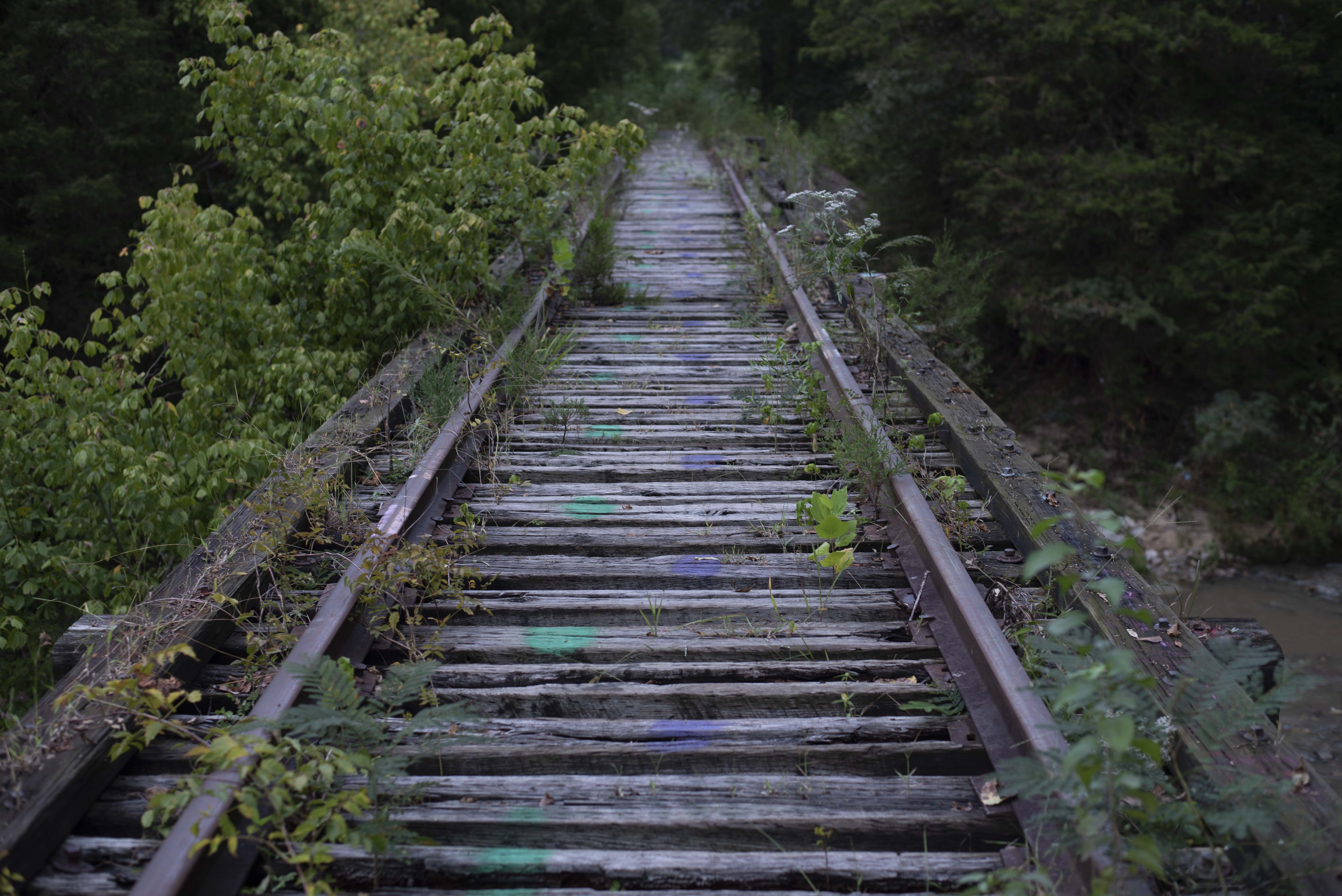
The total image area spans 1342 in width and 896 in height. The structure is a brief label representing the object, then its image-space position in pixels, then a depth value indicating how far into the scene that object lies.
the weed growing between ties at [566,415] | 4.96
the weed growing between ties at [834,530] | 3.36
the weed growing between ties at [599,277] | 7.53
